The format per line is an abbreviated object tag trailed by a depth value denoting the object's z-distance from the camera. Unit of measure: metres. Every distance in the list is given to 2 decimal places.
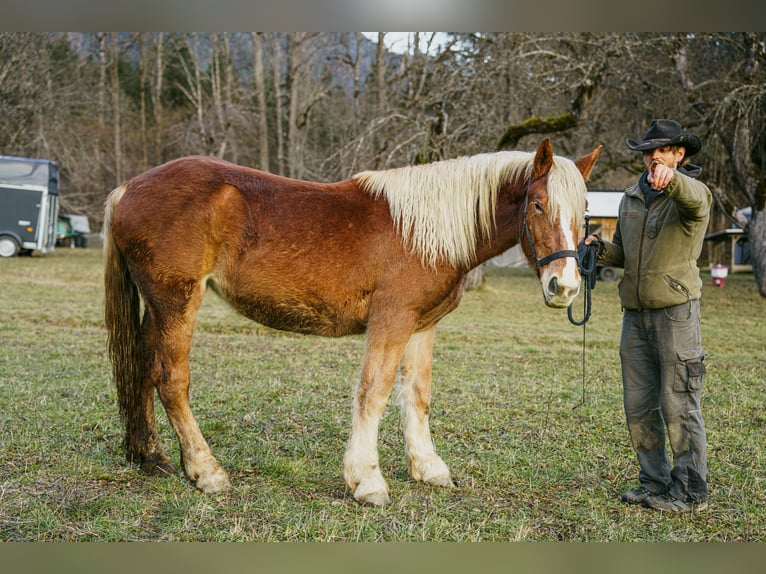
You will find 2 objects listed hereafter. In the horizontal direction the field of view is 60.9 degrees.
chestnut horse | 3.76
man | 3.58
